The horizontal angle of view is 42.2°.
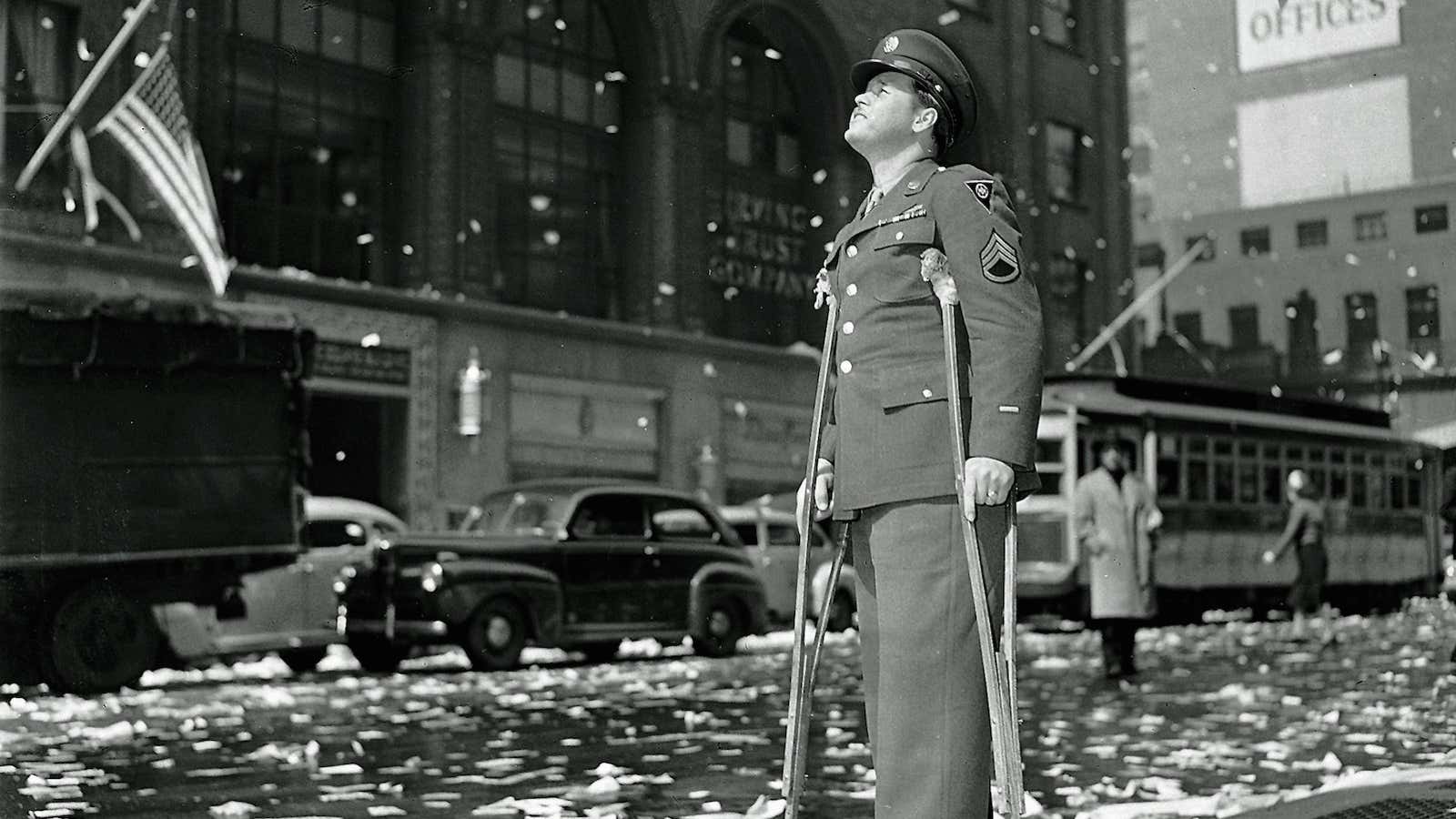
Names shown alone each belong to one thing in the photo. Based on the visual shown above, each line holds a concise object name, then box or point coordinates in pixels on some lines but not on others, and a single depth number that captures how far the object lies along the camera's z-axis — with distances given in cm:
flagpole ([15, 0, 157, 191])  1437
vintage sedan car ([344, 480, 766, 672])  1467
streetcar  2145
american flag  1470
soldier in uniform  406
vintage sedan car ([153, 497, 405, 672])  1351
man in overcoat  1354
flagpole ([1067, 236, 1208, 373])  1254
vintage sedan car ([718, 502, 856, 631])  1825
